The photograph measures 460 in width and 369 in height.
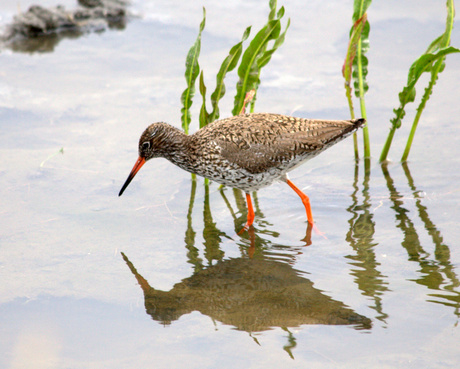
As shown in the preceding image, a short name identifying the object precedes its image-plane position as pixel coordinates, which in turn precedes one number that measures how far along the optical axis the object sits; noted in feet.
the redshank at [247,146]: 45.65
